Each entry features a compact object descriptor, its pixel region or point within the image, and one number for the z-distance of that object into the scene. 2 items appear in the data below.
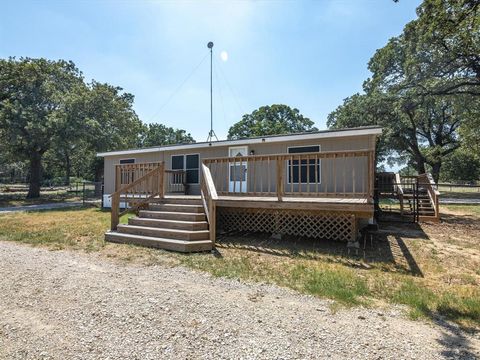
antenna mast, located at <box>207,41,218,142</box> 13.55
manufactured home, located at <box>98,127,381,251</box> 5.71
